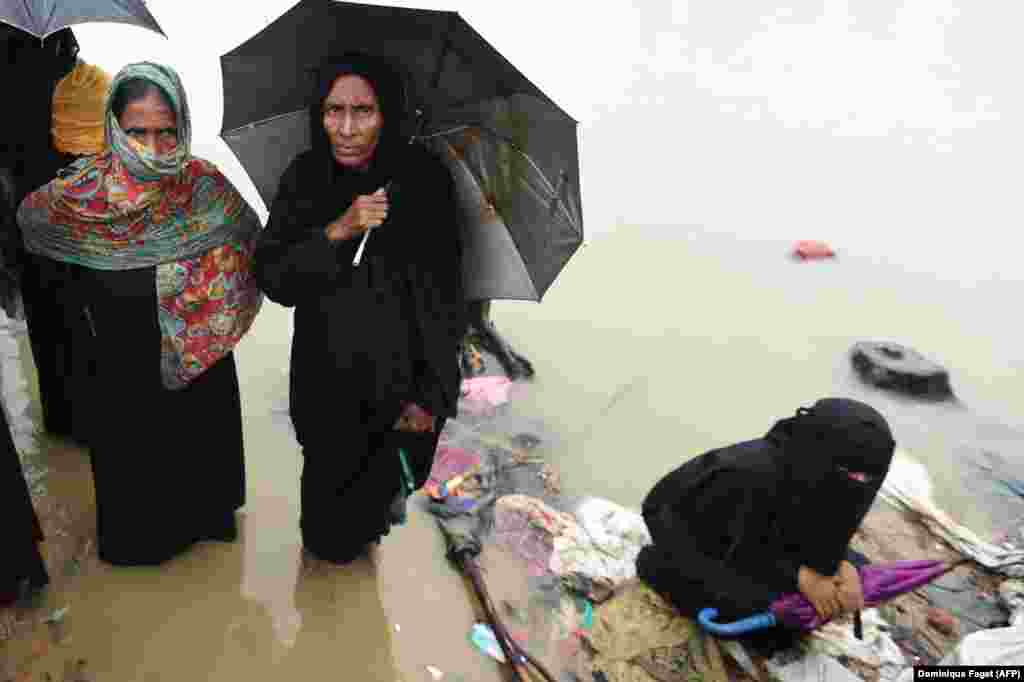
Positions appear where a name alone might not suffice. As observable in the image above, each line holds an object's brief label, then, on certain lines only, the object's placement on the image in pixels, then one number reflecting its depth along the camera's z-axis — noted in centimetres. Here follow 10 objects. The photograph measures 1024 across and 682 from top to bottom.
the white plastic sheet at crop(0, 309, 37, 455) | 328
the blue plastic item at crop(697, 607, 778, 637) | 239
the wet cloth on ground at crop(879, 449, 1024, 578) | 337
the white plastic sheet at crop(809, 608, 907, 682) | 268
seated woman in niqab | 221
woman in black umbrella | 204
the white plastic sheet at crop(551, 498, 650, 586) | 299
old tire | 525
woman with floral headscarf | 207
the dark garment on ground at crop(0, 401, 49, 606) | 218
